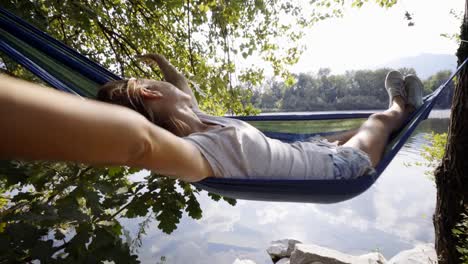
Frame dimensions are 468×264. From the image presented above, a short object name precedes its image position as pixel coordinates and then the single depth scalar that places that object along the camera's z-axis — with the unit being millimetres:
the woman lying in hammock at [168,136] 330
